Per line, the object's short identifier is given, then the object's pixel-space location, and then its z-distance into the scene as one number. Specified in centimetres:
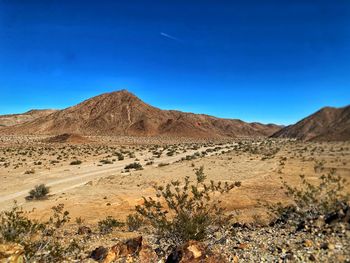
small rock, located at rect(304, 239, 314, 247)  710
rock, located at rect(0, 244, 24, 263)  556
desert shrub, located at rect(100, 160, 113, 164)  4134
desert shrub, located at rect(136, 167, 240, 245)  838
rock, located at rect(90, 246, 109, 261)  767
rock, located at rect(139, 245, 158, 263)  741
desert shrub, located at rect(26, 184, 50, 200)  2092
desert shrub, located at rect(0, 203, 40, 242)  772
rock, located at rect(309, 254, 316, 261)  638
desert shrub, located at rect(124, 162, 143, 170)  3461
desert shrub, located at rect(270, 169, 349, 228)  927
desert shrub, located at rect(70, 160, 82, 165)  3969
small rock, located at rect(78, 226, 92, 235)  1159
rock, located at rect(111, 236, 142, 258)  764
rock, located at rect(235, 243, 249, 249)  775
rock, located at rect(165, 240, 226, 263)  649
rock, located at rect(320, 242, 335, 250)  671
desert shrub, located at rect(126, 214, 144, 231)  1167
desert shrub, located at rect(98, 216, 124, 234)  1148
